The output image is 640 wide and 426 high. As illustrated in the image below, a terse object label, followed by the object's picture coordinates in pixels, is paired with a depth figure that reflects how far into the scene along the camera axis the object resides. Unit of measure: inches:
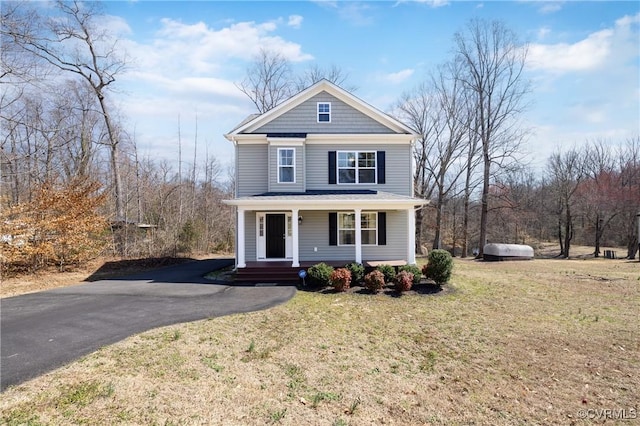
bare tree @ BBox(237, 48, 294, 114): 1187.9
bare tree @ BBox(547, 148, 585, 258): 1180.5
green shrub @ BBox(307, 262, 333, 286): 438.0
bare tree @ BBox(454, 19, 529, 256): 989.8
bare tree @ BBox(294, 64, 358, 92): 1184.2
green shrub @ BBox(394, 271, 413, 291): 414.3
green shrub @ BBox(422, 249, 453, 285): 435.5
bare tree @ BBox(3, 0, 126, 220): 780.1
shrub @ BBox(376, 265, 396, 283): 448.5
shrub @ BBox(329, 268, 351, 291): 422.9
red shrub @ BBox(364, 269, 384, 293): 417.1
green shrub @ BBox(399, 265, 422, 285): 445.8
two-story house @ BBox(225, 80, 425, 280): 557.9
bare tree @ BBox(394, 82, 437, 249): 1099.9
